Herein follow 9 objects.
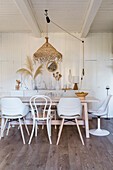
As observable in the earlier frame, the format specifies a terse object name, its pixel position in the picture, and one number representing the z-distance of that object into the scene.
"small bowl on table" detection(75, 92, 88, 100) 3.30
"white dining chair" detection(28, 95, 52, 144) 2.80
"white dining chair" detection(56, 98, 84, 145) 2.73
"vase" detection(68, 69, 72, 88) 5.22
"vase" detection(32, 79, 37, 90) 5.15
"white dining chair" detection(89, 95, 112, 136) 3.25
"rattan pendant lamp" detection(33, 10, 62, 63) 3.22
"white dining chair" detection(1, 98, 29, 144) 2.82
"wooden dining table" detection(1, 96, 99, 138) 3.08
